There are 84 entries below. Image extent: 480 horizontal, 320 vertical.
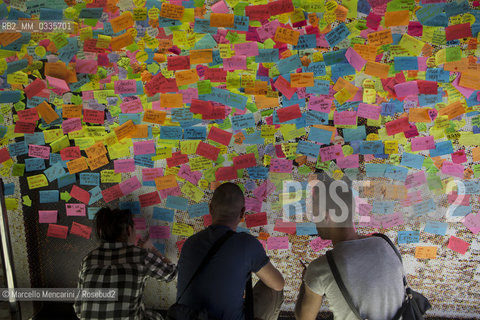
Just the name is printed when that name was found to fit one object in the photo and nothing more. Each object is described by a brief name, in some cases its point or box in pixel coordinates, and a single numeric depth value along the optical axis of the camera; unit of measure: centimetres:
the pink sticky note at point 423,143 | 213
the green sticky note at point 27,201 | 242
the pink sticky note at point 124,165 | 228
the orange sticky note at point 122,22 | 213
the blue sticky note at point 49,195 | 238
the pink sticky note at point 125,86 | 219
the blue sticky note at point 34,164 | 236
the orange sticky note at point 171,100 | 218
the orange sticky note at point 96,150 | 228
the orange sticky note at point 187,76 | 215
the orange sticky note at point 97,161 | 229
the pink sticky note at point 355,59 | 206
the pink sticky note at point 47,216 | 241
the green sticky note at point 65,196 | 238
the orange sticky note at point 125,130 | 223
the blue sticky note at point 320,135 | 215
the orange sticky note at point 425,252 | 225
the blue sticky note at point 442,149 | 214
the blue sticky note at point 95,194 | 234
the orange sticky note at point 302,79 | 210
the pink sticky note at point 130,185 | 231
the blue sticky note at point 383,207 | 221
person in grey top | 150
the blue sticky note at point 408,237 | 224
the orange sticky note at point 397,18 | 201
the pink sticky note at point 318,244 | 229
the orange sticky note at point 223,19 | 208
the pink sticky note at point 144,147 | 225
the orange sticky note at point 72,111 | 226
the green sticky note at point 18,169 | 238
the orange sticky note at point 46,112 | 229
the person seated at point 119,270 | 177
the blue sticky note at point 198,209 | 229
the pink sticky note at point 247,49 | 210
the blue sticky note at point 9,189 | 242
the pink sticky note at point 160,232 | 235
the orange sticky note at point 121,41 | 214
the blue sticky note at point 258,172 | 221
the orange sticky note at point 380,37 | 204
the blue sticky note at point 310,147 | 217
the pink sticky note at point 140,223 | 234
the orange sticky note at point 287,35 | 207
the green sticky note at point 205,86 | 216
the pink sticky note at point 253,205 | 226
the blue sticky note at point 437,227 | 222
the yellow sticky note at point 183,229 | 233
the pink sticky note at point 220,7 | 207
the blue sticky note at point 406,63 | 205
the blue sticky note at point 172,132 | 222
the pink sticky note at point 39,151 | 234
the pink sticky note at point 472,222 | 221
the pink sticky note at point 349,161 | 217
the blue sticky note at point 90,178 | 232
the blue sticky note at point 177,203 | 230
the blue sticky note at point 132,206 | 233
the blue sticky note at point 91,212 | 237
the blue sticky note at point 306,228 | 227
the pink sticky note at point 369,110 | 212
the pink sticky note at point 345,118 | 213
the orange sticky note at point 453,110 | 210
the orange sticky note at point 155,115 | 221
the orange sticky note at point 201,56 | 212
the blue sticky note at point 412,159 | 215
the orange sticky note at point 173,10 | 209
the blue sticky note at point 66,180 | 235
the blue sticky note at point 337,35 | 204
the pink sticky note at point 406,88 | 208
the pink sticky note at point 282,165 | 220
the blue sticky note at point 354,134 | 214
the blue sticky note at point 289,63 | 209
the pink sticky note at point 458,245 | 223
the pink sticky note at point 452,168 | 216
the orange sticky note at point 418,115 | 211
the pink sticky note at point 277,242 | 230
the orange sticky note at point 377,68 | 206
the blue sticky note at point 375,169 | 217
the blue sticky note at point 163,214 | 232
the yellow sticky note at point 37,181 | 238
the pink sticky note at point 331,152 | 217
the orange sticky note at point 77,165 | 231
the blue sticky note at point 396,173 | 216
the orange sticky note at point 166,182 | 228
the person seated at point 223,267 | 163
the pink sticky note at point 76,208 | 238
